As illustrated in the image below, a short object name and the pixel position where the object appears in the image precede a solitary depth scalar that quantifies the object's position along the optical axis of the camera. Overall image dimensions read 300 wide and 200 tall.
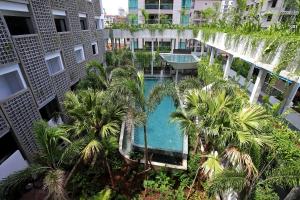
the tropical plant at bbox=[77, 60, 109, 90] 11.58
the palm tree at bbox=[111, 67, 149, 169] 7.55
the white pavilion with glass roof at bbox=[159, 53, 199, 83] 20.31
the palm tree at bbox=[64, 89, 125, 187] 6.97
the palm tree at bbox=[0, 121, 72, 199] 5.16
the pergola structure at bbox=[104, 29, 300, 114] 6.52
